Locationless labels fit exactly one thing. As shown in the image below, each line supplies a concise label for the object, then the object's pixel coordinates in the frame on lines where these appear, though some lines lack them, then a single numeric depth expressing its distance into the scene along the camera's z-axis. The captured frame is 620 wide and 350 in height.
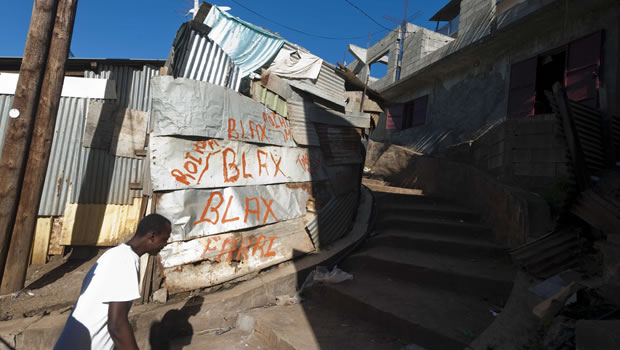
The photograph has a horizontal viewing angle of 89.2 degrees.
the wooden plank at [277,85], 5.11
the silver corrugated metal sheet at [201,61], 4.21
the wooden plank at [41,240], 5.87
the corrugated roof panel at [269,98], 4.95
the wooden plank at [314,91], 5.53
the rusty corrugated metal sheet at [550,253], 3.07
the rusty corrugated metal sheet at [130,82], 6.50
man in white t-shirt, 1.71
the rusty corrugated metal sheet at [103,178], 6.23
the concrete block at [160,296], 3.53
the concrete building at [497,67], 7.40
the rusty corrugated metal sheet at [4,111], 6.06
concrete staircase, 3.09
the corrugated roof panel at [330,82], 6.10
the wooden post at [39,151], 4.10
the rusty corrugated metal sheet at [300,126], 5.32
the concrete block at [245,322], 3.70
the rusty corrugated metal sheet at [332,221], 5.07
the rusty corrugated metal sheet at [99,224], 6.08
